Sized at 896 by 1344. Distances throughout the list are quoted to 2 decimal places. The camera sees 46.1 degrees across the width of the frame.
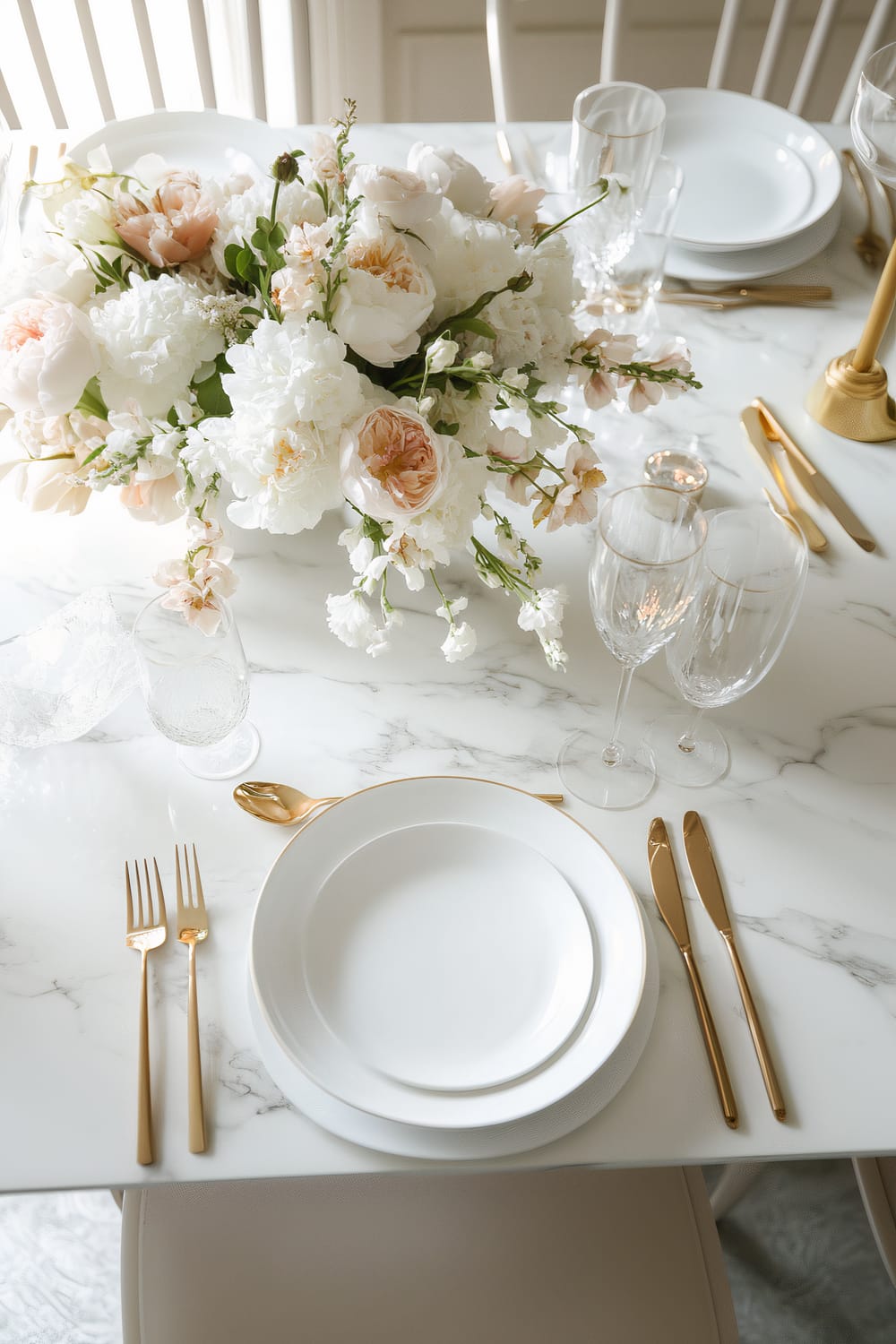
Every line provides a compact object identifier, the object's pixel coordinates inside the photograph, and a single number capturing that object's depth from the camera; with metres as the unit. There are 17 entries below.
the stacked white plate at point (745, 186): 1.29
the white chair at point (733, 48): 1.58
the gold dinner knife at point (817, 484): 1.05
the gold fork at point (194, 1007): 0.67
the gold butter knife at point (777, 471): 1.04
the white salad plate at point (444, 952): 0.69
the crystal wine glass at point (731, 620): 0.79
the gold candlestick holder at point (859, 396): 1.11
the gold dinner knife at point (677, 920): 0.70
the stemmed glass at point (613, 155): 1.12
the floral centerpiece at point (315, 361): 0.73
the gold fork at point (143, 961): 0.67
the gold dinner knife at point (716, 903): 0.71
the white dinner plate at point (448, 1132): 0.68
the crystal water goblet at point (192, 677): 0.81
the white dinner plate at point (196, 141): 1.23
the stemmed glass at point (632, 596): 0.77
